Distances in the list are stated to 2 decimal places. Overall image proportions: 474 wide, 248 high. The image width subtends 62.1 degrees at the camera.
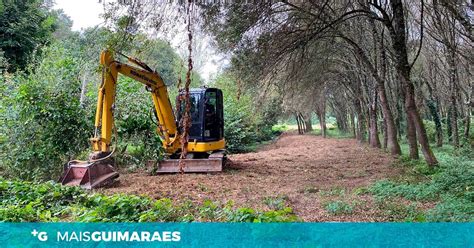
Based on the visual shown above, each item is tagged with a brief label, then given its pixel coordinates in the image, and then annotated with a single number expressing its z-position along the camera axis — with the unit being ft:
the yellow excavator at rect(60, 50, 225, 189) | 28.78
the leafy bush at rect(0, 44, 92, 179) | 34.22
